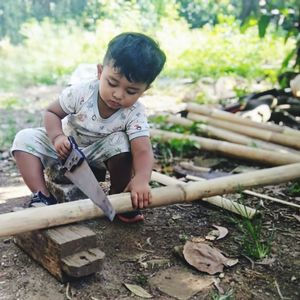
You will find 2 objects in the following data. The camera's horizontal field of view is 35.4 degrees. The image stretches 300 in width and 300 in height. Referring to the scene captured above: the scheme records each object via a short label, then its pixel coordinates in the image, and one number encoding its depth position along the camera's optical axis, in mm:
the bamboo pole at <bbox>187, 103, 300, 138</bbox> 4012
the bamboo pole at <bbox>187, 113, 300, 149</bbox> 3807
